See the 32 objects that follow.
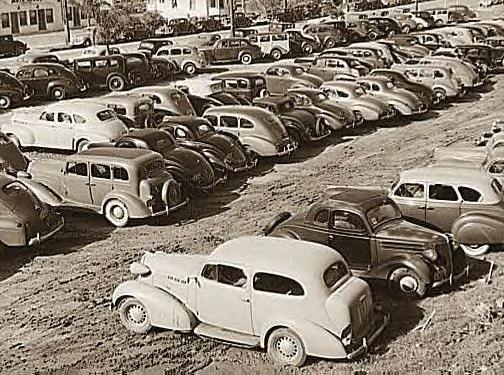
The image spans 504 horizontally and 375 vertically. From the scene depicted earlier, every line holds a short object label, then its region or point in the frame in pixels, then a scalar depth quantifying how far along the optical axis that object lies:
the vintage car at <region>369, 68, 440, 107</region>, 25.19
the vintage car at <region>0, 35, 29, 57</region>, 40.81
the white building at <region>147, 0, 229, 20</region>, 62.12
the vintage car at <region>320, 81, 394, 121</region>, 23.17
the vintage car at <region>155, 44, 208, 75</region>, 33.75
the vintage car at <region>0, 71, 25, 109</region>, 25.86
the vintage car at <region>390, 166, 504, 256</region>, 12.92
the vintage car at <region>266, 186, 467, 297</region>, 11.37
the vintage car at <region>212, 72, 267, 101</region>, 24.14
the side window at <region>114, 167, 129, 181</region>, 14.80
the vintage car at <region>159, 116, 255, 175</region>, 17.61
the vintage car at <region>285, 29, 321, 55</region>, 39.06
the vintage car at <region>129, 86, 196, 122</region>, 21.36
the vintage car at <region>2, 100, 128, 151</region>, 19.00
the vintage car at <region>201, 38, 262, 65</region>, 36.41
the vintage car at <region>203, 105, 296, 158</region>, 19.09
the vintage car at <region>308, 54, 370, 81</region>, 27.47
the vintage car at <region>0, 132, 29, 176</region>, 17.09
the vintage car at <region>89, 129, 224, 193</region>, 16.36
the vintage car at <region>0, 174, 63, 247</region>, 13.16
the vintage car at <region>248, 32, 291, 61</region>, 37.91
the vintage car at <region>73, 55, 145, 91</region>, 29.12
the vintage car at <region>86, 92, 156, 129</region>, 20.30
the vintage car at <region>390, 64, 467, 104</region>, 26.67
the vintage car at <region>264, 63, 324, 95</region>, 25.86
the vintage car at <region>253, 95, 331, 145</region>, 20.67
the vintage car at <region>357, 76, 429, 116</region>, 24.09
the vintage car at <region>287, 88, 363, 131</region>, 21.98
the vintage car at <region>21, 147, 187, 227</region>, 14.78
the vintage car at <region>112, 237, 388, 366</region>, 9.45
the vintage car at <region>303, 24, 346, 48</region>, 40.61
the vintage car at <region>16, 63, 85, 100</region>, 27.48
